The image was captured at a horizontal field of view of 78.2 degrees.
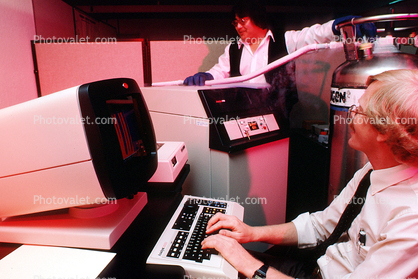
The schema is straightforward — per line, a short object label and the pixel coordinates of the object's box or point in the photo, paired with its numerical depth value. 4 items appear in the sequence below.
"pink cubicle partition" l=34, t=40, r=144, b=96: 1.77
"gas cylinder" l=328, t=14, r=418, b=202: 1.17
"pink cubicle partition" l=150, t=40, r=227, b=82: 1.88
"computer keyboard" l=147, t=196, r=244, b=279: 0.63
